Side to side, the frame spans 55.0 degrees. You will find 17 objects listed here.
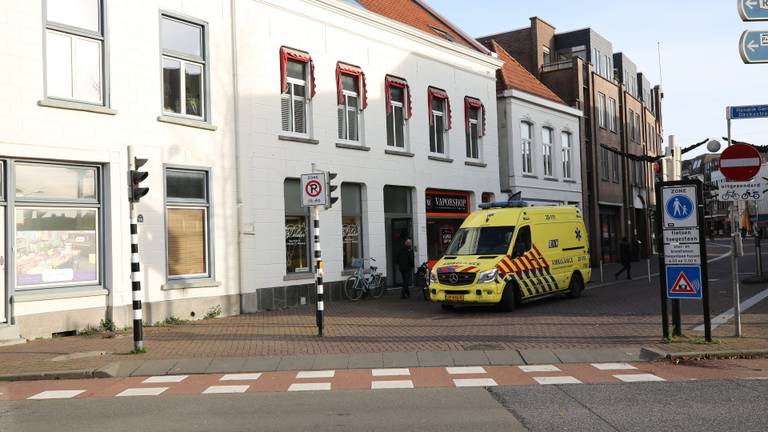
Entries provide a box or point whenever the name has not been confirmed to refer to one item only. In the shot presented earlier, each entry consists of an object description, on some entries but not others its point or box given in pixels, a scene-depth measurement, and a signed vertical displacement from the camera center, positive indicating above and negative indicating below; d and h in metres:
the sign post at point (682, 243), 11.36 -0.19
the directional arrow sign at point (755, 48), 10.54 +2.59
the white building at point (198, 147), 13.51 +2.30
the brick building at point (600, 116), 37.09 +6.59
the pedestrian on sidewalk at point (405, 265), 20.69 -0.70
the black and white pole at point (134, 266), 11.21 -0.24
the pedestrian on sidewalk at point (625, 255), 27.14 -0.80
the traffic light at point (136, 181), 11.26 +1.05
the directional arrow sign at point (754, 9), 10.57 +3.15
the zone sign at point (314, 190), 13.10 +0.96
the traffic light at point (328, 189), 13.12 +0.97
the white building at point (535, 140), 29.47 +4.12
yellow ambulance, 16.27 -0.51
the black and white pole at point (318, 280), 12.93 -0.64
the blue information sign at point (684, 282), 11.37 -0.79
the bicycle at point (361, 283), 20.22 -1.12
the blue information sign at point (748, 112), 11.72 +1.88
